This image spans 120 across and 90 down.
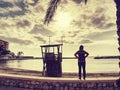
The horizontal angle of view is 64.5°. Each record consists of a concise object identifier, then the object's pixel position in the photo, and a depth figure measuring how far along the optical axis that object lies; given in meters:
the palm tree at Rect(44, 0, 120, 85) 4.26
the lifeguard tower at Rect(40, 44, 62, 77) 6.83
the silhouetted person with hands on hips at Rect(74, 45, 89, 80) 5.39
